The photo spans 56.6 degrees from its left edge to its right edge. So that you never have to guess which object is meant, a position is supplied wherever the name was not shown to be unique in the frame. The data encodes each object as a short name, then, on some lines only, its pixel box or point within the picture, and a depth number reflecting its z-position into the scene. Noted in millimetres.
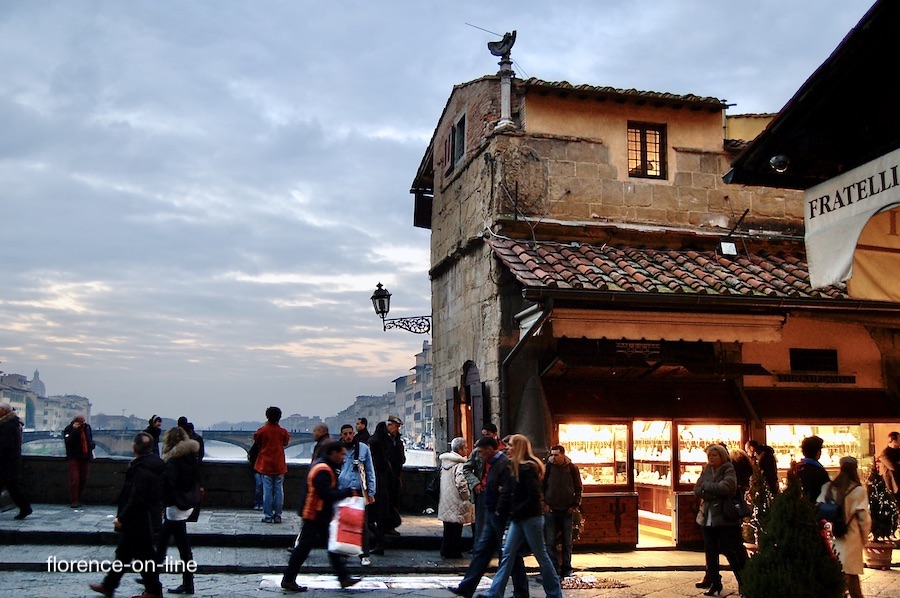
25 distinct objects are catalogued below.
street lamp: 18172
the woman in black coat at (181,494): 8508
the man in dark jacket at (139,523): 7883
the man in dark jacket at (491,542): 8648
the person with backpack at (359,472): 10414
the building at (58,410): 162300
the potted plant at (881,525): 11703
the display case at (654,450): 13258
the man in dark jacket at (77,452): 13578
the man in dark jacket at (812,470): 8359
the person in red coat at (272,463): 12773
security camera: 6996
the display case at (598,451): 12852
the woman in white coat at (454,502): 11289
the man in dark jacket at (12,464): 12133
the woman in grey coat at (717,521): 9641
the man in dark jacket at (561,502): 10703
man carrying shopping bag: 8914
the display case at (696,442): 13305
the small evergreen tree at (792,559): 6699
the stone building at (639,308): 12242
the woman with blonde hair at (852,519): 7941
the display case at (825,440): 13648
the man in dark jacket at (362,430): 12008
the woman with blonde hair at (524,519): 8328
